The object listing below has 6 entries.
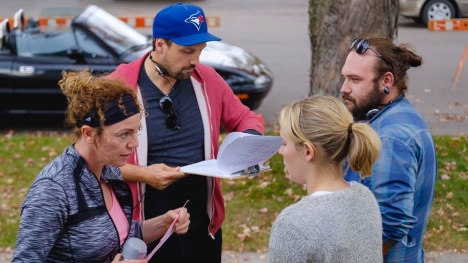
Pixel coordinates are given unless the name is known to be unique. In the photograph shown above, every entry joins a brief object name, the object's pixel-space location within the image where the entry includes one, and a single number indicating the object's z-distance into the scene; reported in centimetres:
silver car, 1733
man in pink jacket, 387
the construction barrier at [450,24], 1330
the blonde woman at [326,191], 255
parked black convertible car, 984
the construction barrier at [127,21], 1034
